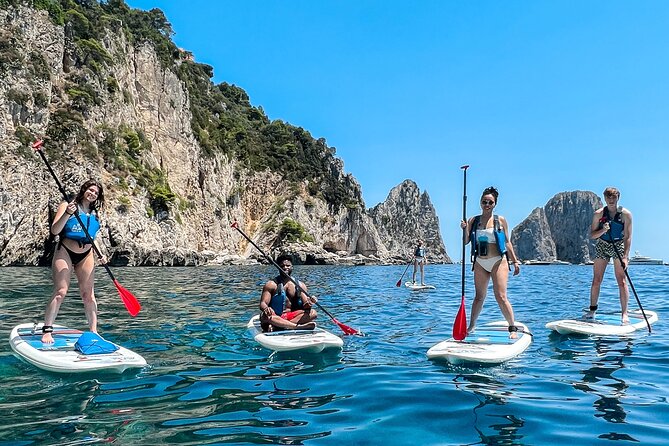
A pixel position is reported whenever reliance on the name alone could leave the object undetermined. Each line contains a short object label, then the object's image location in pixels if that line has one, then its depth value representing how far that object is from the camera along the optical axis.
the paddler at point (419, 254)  24.88
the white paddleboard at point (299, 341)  7.62
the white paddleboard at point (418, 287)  22.22
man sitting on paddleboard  8.77
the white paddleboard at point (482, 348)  6.66
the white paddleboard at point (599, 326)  8.81
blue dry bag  6.43
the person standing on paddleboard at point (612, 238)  9.47
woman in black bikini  6.97
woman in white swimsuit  7.74
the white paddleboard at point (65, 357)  6.01
